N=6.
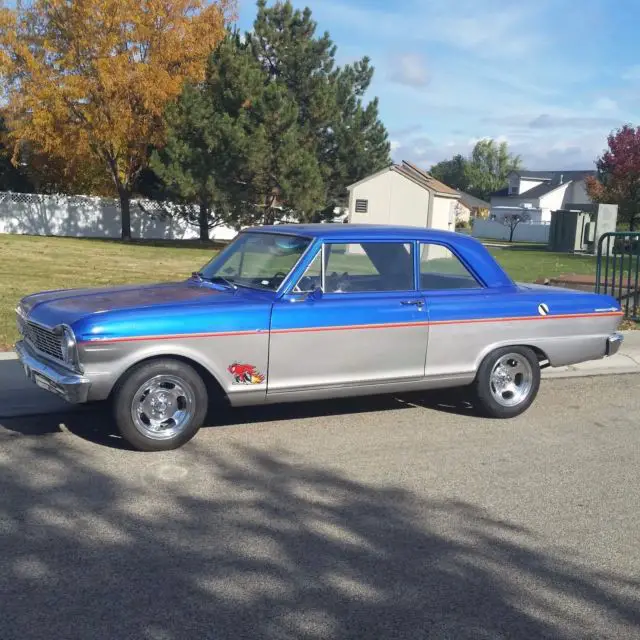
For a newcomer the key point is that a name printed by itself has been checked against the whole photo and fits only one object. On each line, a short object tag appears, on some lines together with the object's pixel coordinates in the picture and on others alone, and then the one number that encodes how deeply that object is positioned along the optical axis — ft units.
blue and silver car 18.34
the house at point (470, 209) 255.91
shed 104.06
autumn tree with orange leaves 95.30
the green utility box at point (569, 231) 56.18
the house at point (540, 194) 228.06
